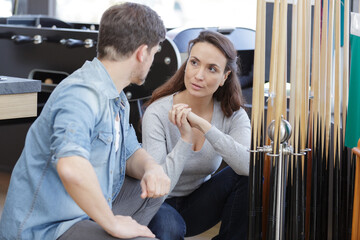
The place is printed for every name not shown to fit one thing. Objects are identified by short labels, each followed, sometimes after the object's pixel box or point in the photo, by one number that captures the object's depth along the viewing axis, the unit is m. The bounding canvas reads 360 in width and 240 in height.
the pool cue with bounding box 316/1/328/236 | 2.47
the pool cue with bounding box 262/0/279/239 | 2.37
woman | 2.78
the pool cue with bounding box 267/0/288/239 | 2.35
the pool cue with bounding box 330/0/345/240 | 2.54
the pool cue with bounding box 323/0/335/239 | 2.47
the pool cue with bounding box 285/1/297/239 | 2.40
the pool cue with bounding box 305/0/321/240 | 2.46
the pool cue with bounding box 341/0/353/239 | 2.52
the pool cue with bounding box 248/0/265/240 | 2.35
